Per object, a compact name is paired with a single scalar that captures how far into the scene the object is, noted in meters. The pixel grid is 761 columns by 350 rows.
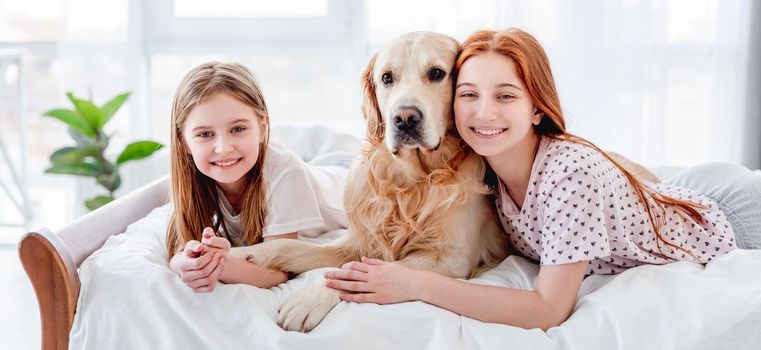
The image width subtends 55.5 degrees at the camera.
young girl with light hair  1.68
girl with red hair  1.42
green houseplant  3.20
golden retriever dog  1.59
